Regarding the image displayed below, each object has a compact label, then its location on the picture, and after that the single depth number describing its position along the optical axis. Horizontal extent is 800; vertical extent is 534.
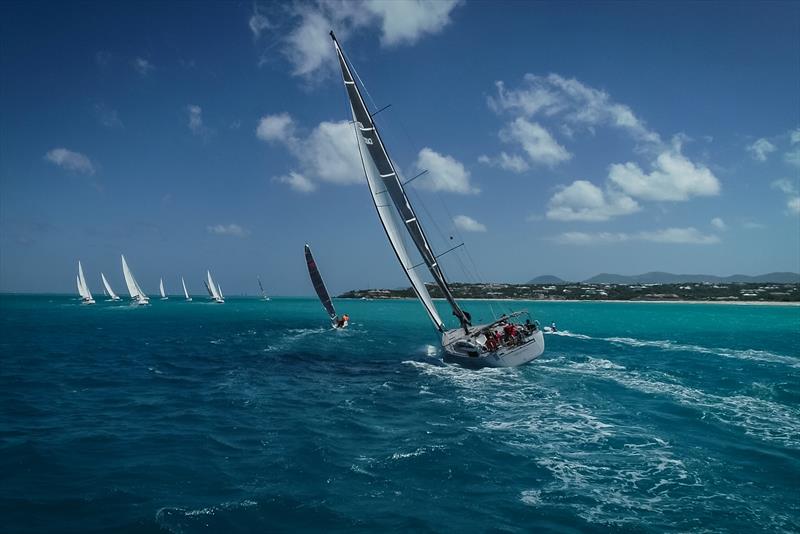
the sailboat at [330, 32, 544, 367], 27.30
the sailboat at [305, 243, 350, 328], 57.31
